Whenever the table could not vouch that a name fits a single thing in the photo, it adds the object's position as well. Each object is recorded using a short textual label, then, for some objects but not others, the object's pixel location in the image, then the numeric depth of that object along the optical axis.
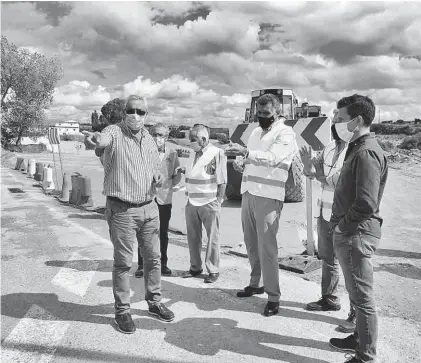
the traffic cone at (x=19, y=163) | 28.73
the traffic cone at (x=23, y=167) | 27.02
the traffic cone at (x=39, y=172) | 20.00
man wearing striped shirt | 3.91
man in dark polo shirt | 3.05
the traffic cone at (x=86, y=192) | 12.06
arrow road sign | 5.69
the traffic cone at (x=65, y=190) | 13.52
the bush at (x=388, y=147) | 39.56
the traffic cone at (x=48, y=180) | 16.58
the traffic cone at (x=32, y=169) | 23.17
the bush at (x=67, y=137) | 81.54
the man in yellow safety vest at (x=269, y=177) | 4.27
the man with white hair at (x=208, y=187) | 5.36
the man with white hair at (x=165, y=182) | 5.54
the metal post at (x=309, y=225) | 6.43
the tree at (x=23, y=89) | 54.59
